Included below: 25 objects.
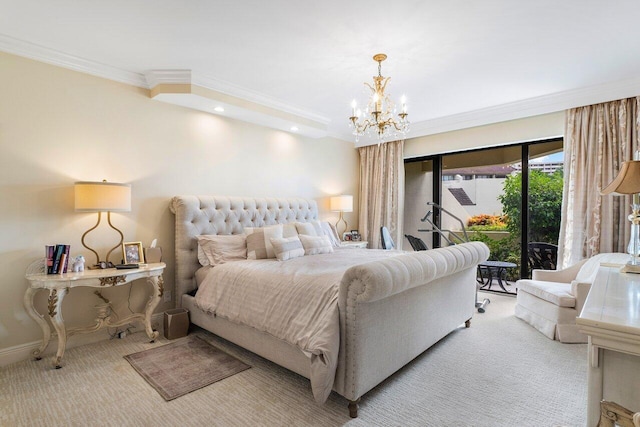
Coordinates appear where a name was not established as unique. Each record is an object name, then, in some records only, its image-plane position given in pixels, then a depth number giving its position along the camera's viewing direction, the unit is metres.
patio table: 4.36
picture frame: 3.08
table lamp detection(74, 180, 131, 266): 2.71
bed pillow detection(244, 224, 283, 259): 3.46
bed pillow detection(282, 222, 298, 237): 3.78
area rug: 2.25
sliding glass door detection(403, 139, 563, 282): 4.41
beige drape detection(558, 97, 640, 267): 3.47
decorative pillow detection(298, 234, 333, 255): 3.73
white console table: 2.47
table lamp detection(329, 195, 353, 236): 5.30
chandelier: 2.85
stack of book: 2.61
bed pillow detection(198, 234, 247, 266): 3.37
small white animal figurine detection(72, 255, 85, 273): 2.71
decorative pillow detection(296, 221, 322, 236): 3.97
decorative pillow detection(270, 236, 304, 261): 3.39
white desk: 0.91
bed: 1.92
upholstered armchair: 2.92
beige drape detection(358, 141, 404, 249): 5.52
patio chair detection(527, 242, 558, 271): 4.31
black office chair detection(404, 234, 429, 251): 4.54
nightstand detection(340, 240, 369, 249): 5.05
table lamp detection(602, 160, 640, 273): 2.16
